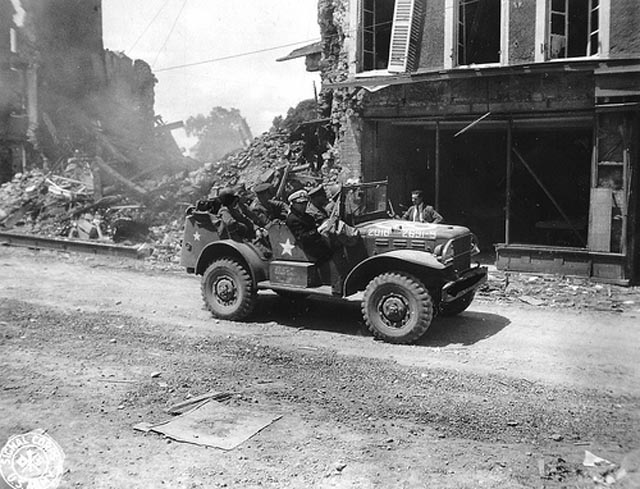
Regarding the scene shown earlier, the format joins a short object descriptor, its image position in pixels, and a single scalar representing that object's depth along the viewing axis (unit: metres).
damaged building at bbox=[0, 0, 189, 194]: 29.53
